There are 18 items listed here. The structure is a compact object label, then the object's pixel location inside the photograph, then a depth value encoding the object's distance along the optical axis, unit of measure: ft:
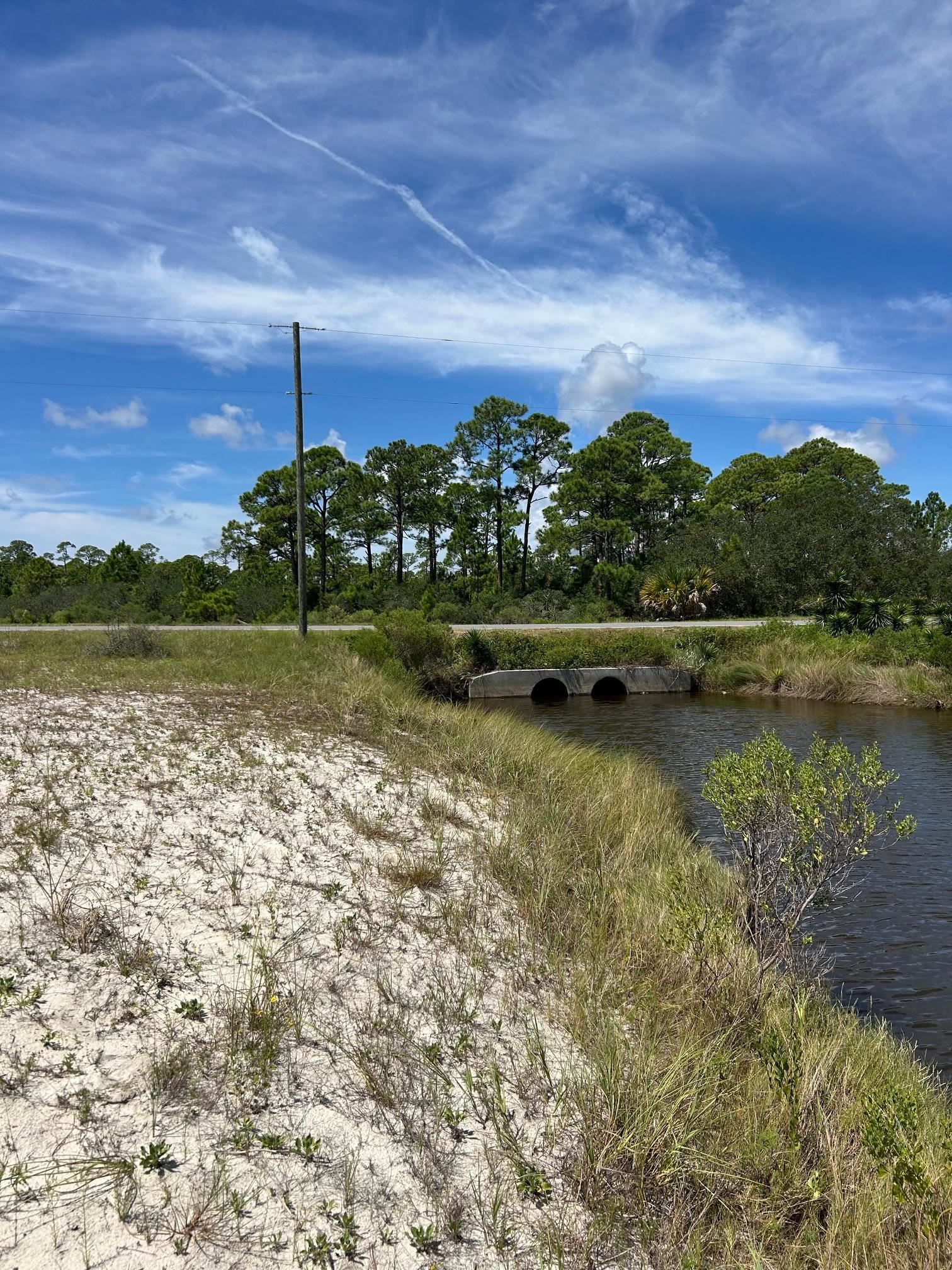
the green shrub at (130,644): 61.05
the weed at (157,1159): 11.18
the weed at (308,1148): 11.67
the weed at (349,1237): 10.33
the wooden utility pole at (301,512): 79.36
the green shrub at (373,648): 69.67
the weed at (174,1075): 12.57
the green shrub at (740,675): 93.40
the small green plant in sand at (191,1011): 14.48
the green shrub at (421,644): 86.28
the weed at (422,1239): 10.52
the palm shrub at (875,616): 103.19
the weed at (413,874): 21.25
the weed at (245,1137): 11.67
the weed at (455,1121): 12.60
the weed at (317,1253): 10.15
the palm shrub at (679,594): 141.69
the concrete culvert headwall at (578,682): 93.61
